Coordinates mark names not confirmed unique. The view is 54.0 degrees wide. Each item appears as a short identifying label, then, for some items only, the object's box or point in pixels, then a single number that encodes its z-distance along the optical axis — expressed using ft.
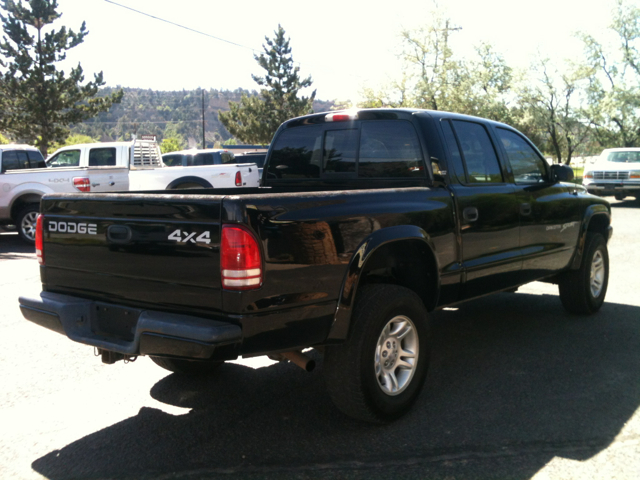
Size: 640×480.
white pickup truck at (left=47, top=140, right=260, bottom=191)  45.19
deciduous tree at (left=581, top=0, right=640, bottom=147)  118.21
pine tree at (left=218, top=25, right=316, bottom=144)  200.44
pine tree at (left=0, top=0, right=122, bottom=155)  104.27
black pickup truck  10.01
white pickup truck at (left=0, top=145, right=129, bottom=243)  39.83
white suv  67.39
